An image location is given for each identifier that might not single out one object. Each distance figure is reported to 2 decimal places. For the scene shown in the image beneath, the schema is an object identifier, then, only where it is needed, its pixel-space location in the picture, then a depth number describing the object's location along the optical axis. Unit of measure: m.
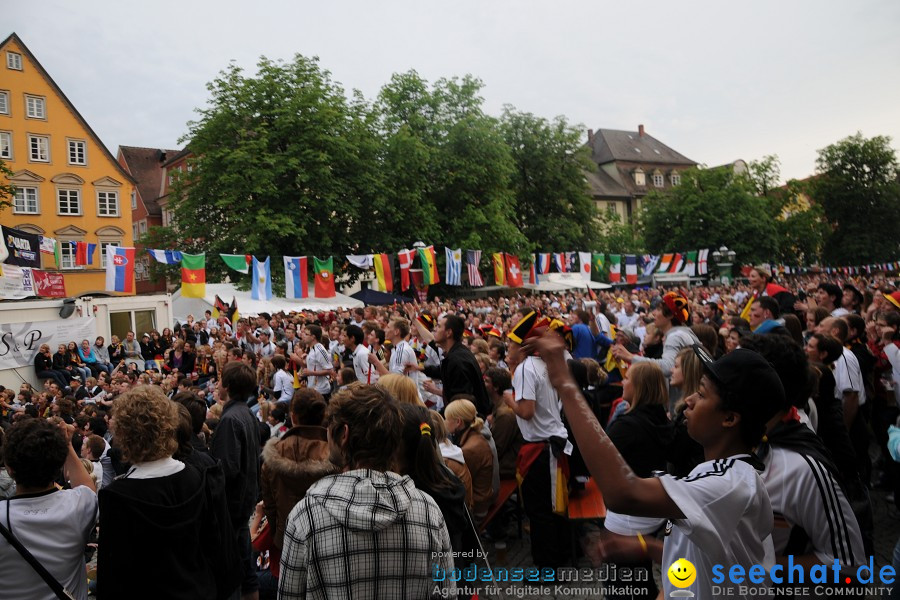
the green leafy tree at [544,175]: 41.62
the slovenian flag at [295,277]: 22.11
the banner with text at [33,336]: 15.78
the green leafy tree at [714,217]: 43.69
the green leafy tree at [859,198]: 49.47
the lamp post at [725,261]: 27.14
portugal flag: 23.40
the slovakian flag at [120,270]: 17.44
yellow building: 36.72
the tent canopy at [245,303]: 22.30
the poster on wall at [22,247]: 17.27
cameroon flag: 19.17
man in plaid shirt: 1.98
